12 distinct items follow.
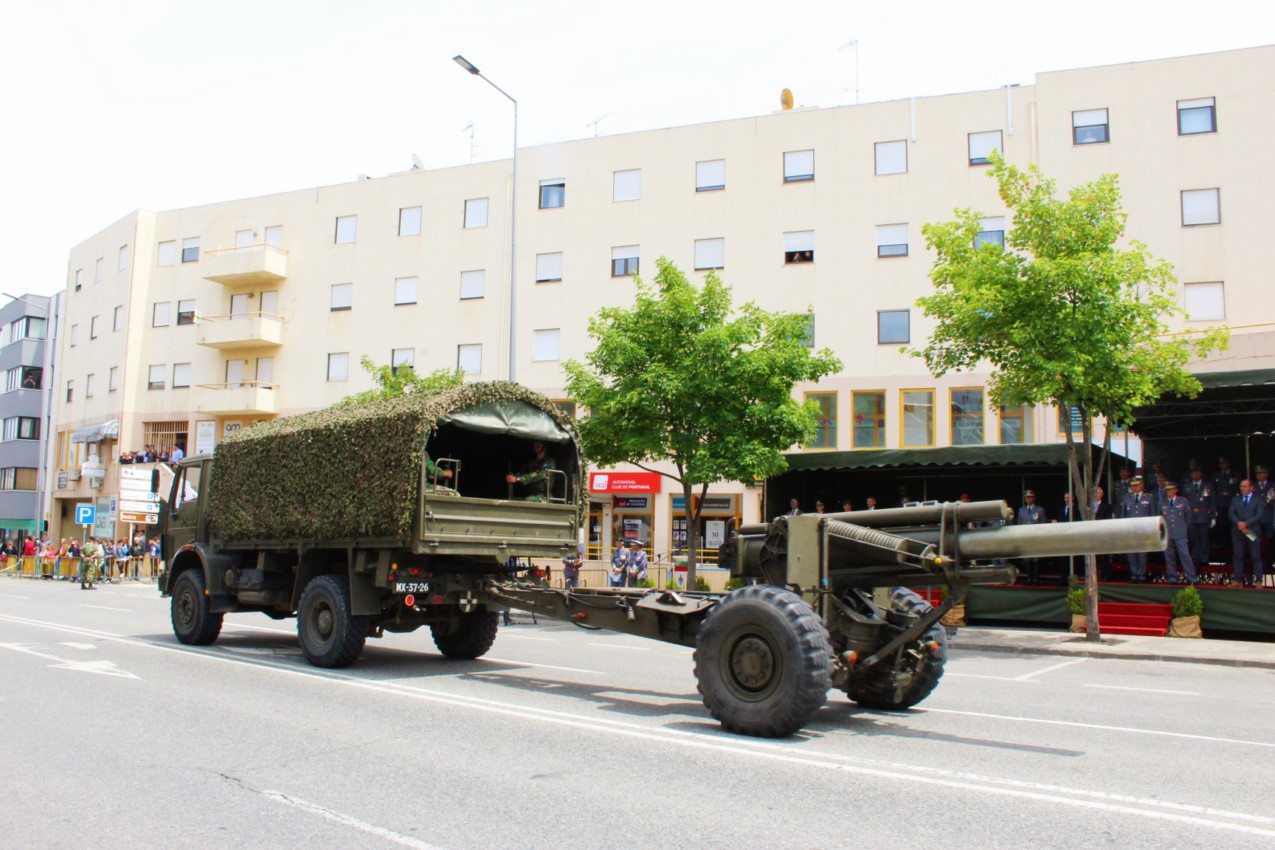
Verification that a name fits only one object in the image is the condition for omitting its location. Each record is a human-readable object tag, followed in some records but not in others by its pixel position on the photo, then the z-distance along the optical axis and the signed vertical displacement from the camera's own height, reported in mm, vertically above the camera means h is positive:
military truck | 7551 -224
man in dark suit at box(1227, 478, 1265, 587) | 17031 +319
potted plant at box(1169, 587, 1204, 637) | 16812 -1189
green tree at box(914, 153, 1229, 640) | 16219 +3724
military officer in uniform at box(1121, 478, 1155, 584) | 17547 +611
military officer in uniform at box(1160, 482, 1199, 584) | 17375 +233
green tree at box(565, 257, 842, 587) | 20016 +2931
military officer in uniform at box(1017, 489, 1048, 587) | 19031 +478
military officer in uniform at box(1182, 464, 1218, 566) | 18219 +556
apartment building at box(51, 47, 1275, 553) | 30016 +10347
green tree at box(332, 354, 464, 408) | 27122 +4125
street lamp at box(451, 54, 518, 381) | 23016 +6856
